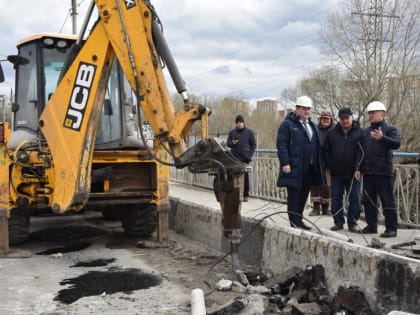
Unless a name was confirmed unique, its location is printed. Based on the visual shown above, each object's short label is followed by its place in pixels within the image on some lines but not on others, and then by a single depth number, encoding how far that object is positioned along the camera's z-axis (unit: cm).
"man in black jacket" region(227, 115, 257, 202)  1135
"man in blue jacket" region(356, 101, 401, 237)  739
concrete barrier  430
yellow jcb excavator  646
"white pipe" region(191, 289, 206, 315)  467
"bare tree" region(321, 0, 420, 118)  2955
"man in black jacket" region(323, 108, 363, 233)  790
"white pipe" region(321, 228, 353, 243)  592
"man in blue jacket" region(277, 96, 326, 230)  737
